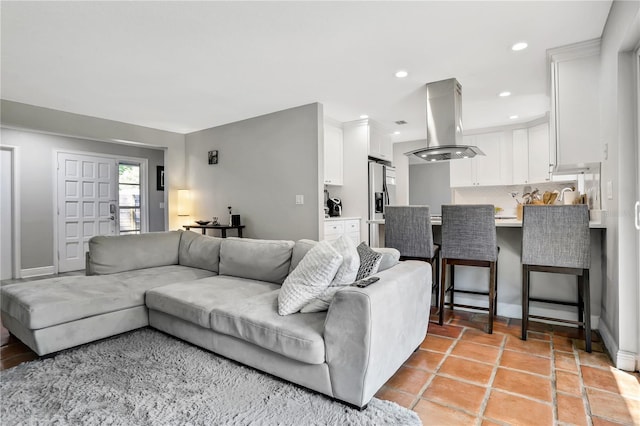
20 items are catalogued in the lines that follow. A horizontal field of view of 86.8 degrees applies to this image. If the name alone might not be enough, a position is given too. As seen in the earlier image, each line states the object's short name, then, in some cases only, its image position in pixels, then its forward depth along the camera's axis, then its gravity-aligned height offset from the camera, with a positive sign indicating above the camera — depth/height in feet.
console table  17.07 -0.68
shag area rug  5.26 -3.16
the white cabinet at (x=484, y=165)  18.84 +2.66
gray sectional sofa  5.43 -1.95
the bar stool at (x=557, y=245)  7.97 -0.82
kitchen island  9.03 -2.06
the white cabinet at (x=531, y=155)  17.38 +2.99
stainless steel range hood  12.10 +3.38
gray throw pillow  6.72 -1.03
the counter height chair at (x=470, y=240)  9.14 -0.77
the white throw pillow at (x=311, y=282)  6.37 -1.32
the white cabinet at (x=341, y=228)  15.46 -0.74
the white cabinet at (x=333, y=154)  16.97 +3.03
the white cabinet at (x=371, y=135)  17.37 +4.14
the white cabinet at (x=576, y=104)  9.11 +2.95
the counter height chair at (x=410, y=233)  9.99 -0.62
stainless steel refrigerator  17.47 +1.06
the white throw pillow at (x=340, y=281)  6.42 -1.31
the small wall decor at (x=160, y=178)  23.08 +2.50
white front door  18.44 +0.69
